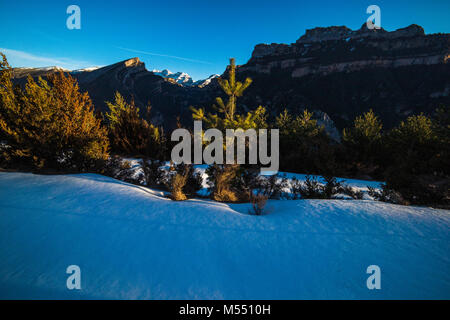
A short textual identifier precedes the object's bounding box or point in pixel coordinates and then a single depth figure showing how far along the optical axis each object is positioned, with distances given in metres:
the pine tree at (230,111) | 5.03
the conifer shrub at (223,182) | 4.41
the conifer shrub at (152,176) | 5.38
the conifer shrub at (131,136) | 8.20
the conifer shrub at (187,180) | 4.36
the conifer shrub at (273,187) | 4.96
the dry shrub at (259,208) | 3.21
